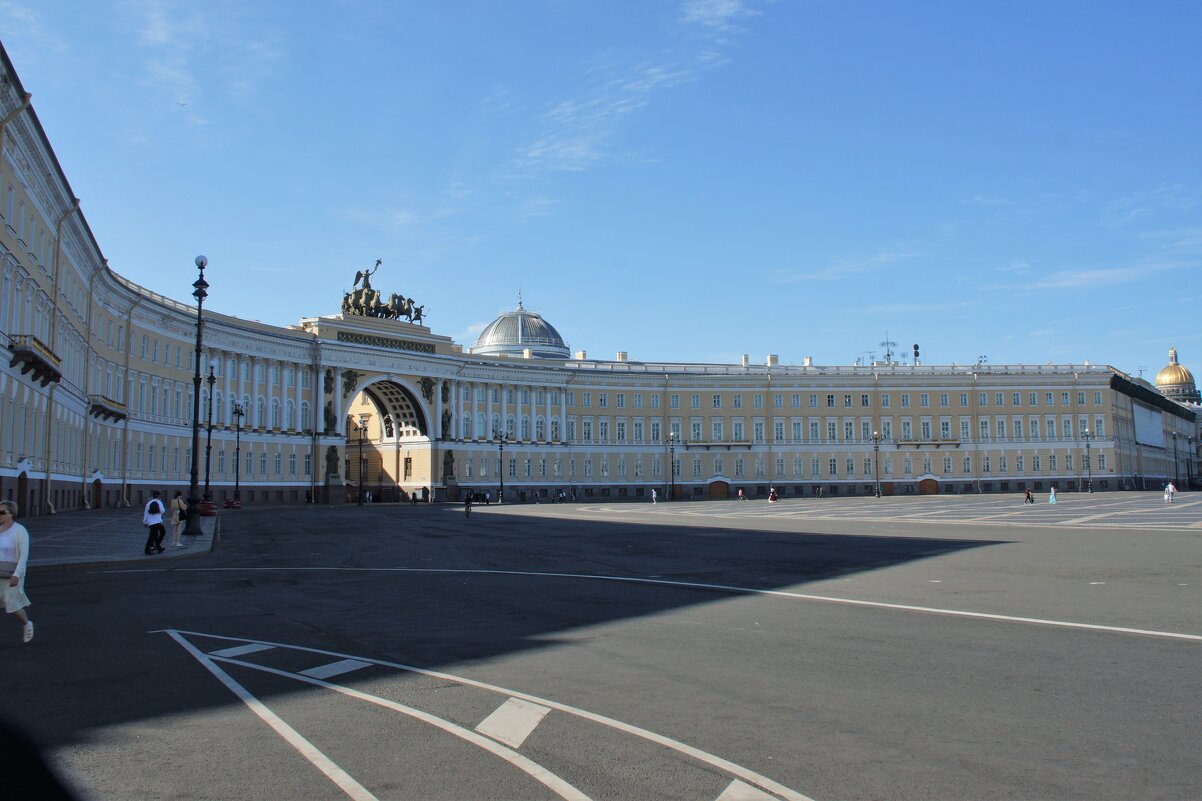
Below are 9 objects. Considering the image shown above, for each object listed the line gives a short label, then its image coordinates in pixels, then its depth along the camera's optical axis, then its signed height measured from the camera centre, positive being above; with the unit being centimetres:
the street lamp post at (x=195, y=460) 3516 +130
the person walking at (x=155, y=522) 2634 -66
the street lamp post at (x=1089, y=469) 11512 +214
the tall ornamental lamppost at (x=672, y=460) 11436 +354
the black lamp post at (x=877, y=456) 11169 +376
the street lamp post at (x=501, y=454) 9902 +399
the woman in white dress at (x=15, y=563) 1163 -74
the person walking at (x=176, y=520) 2955 -68
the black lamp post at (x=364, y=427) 11515 +754
